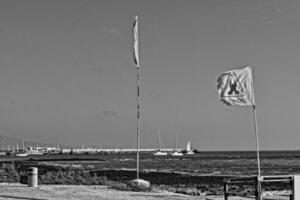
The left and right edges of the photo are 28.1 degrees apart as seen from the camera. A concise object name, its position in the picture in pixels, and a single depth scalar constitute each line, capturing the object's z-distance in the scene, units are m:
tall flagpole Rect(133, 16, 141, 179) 27.97
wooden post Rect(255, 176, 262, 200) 18.04
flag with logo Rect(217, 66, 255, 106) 19.06
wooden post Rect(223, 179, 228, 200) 19.00
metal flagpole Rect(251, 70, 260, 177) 19.20
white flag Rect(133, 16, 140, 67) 27.97
